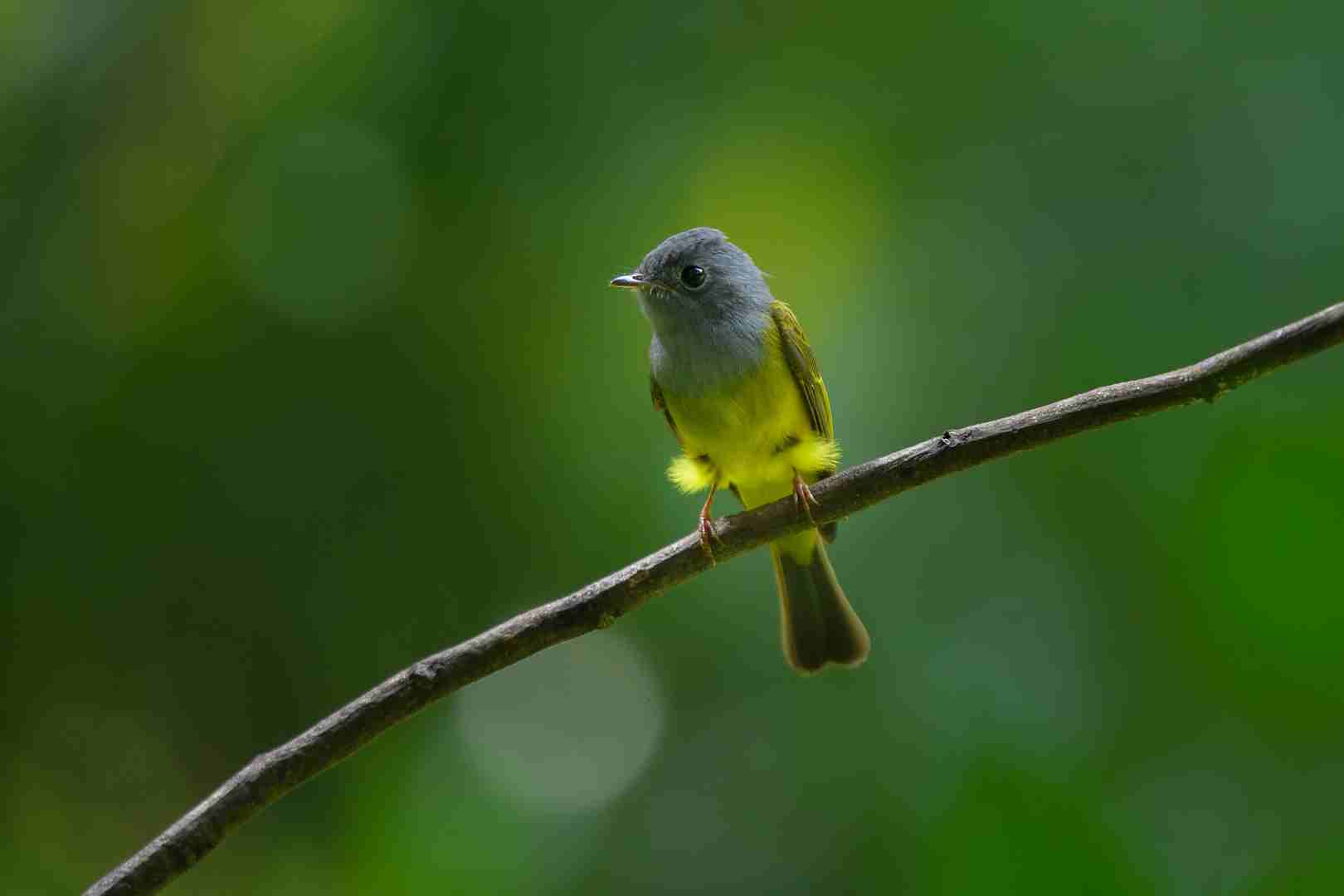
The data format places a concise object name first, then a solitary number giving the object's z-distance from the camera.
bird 4.19
